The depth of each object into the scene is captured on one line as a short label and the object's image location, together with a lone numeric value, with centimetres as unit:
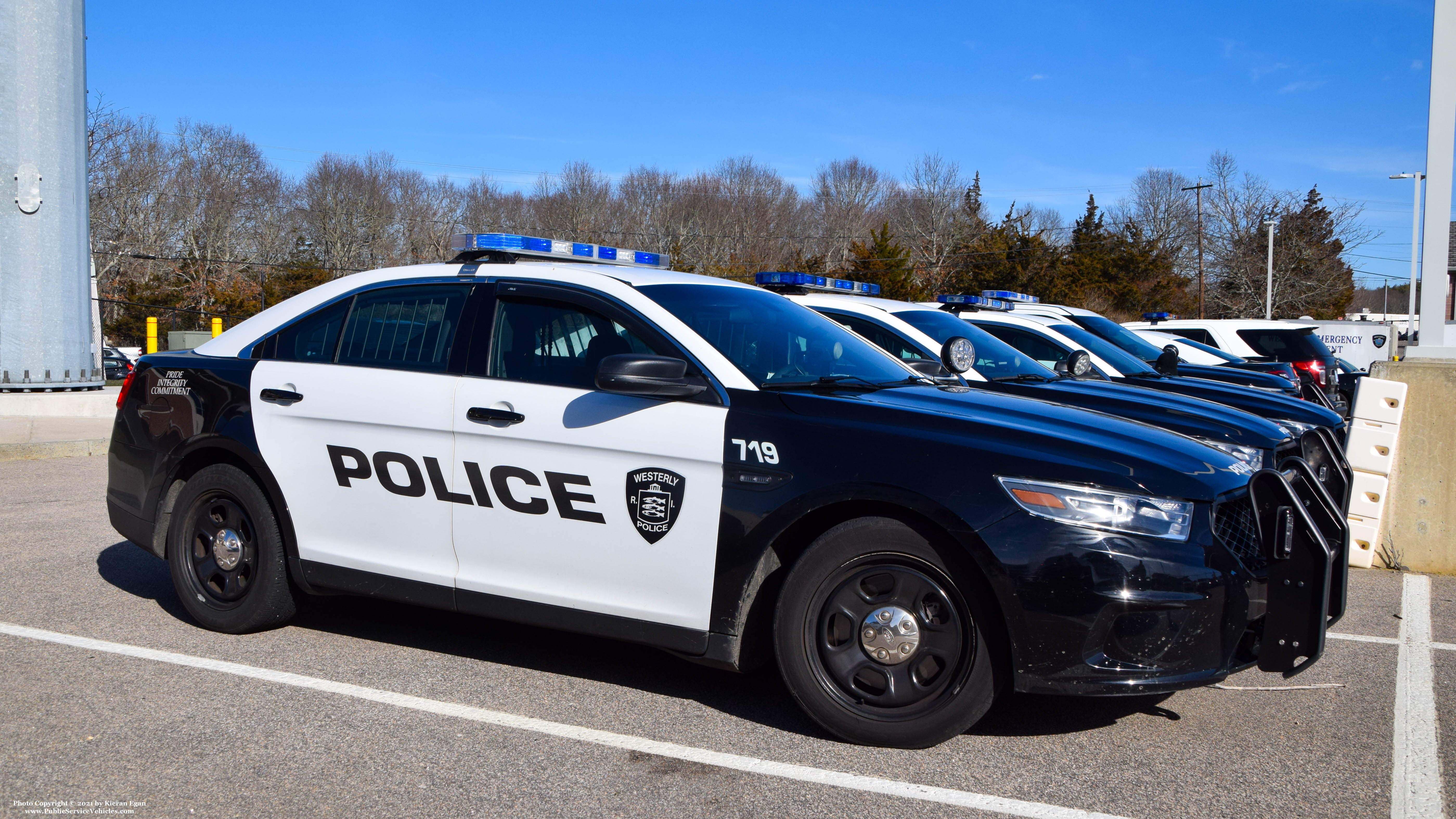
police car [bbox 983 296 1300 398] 1125
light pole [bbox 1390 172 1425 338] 3859
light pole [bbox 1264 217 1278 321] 4872
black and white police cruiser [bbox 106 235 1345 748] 348
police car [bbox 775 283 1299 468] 546
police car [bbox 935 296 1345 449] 805
